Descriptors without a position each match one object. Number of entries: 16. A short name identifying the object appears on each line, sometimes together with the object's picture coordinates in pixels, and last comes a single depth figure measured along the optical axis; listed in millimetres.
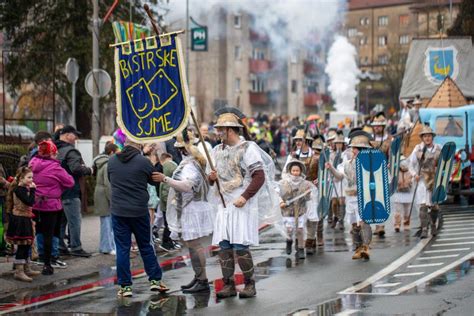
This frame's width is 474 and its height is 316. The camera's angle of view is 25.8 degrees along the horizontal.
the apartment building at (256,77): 64062
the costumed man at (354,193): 14172
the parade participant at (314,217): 14977
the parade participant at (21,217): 12859
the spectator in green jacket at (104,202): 15227
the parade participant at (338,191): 18092
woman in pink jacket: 13367
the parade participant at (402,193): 17750
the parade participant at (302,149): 16047
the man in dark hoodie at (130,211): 11344
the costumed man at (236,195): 11125
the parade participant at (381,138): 17194
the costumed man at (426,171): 16922
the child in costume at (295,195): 14719
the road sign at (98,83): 21031
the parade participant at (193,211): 11562
